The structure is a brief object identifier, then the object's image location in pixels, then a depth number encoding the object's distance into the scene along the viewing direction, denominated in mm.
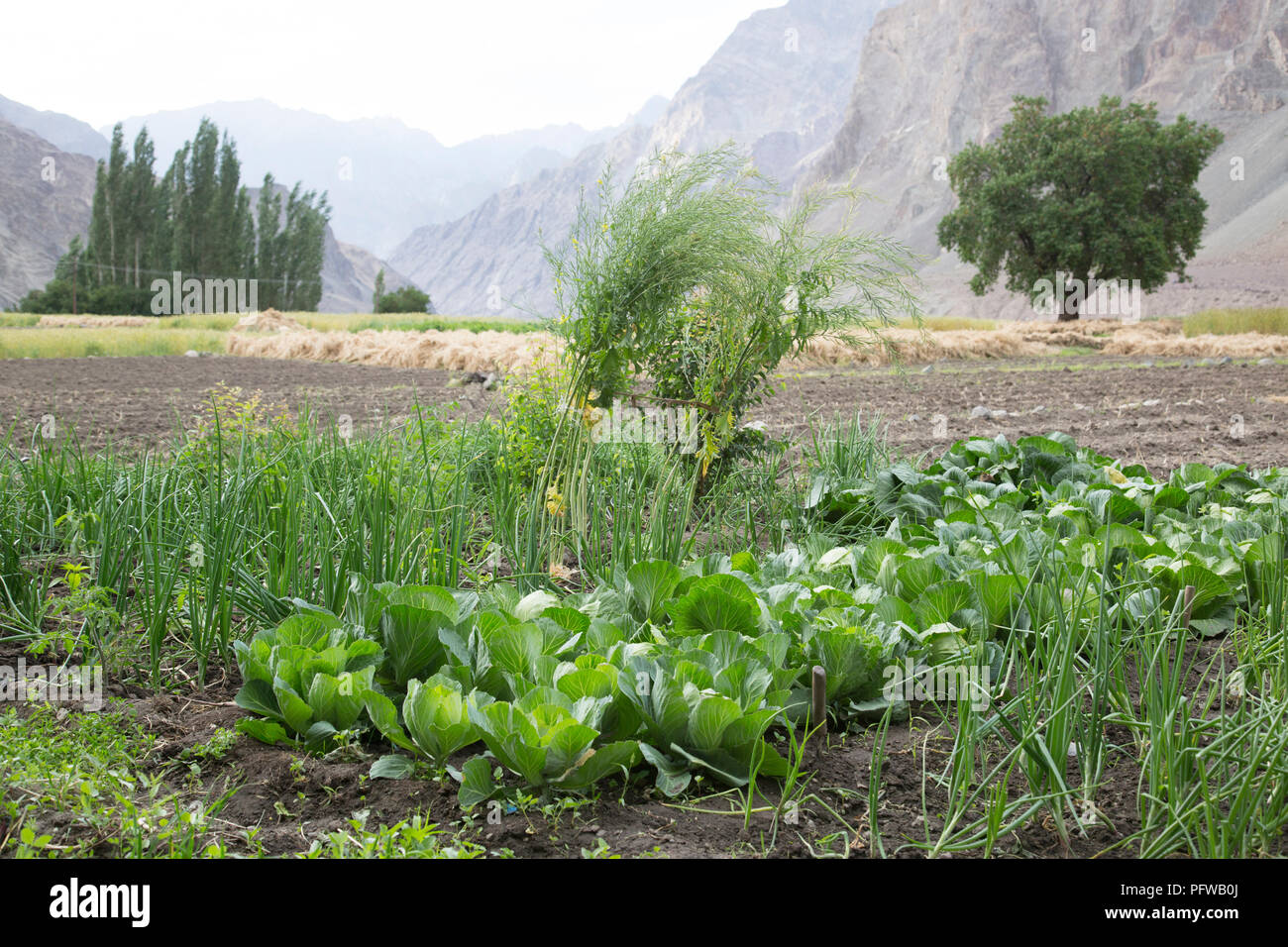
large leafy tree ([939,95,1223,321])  29359
